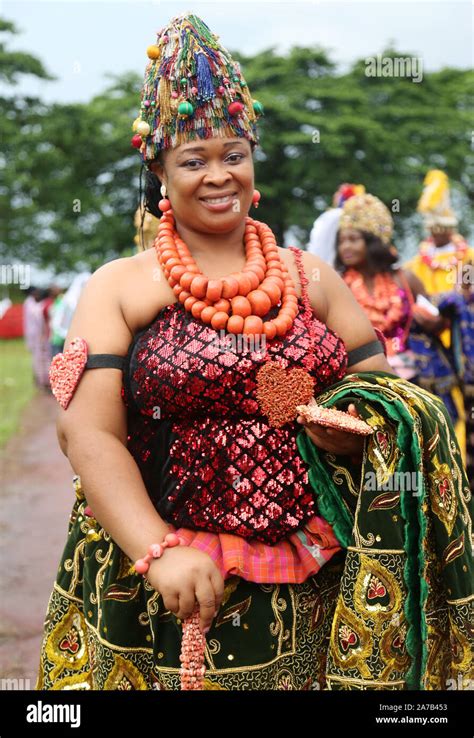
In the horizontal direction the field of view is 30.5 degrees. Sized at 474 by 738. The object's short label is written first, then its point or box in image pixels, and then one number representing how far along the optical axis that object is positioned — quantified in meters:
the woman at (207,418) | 2.18
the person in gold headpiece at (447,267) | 6.12
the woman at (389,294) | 5.88
